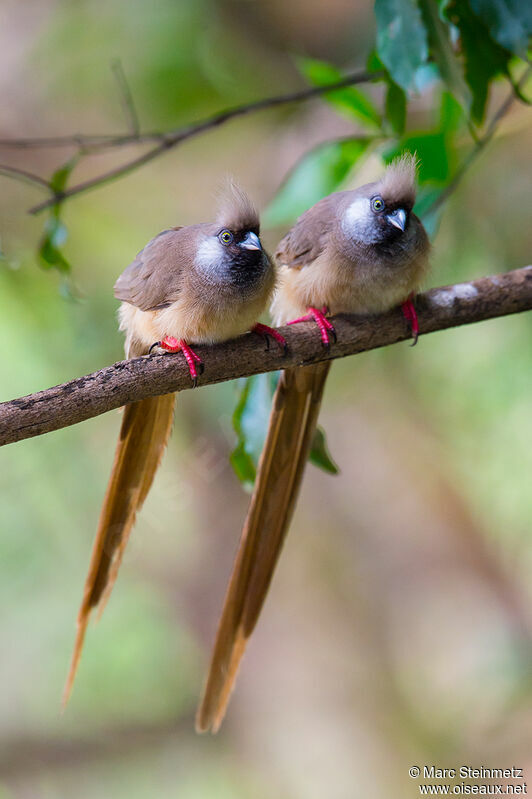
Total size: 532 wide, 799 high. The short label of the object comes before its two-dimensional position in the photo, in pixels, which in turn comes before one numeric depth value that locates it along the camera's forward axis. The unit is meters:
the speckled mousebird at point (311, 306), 4.08
